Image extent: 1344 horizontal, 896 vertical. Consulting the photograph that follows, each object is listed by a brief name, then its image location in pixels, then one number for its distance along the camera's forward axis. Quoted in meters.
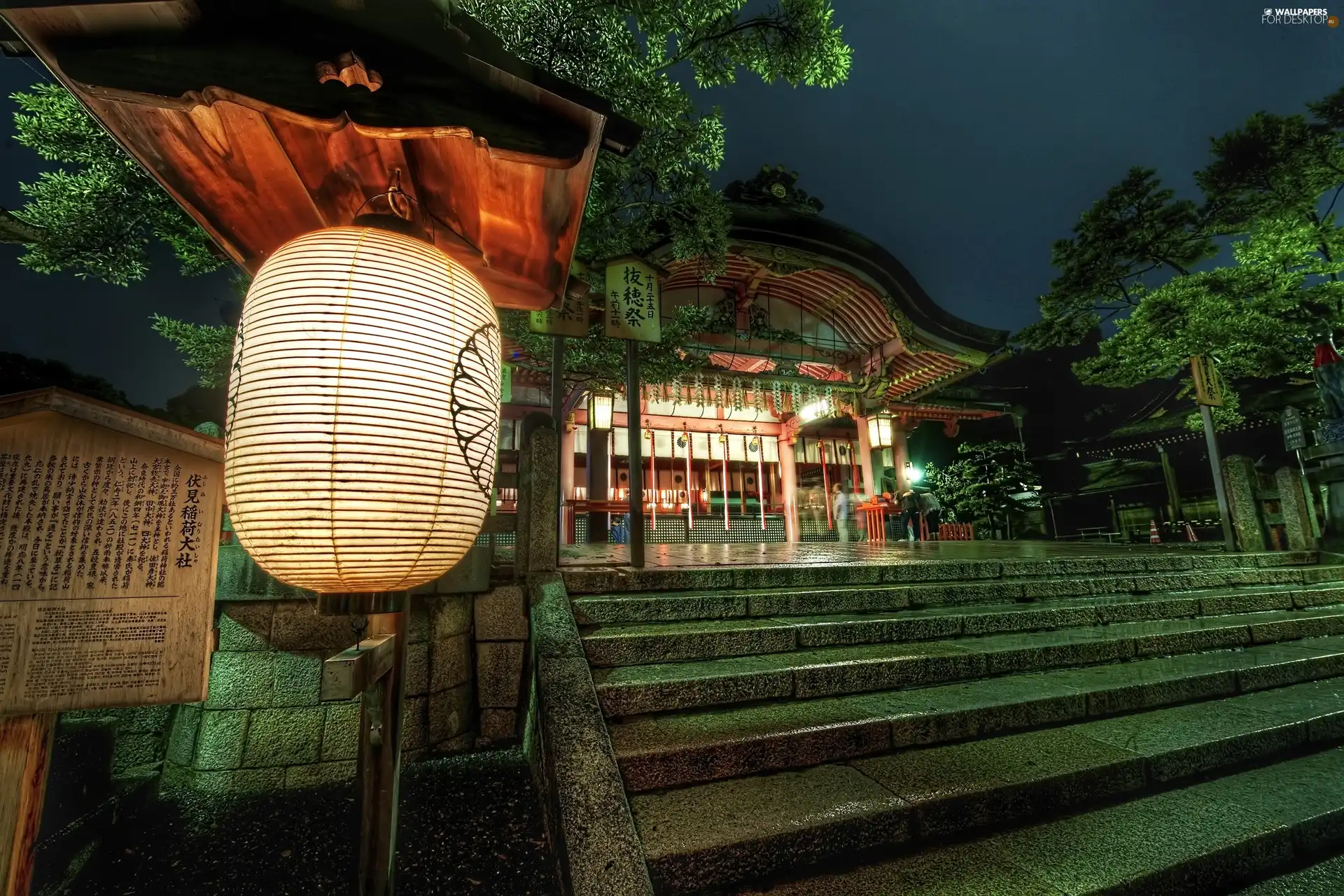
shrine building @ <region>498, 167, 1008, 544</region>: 13.70
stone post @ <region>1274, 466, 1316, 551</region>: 8.84
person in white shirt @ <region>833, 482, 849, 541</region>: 15.72
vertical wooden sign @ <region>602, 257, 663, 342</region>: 5.65
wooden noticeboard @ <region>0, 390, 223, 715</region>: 2.00
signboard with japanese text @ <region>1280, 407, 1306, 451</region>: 9.57
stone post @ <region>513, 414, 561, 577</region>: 4.48
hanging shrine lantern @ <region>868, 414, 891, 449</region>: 15.07
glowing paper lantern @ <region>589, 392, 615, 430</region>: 11.30
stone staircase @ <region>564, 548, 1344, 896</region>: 2.44
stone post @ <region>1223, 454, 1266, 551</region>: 9.26
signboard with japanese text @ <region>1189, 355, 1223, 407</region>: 9.99
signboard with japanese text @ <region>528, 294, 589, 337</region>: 5.54
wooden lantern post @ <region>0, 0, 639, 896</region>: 1.77
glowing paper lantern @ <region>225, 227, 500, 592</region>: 1.73
